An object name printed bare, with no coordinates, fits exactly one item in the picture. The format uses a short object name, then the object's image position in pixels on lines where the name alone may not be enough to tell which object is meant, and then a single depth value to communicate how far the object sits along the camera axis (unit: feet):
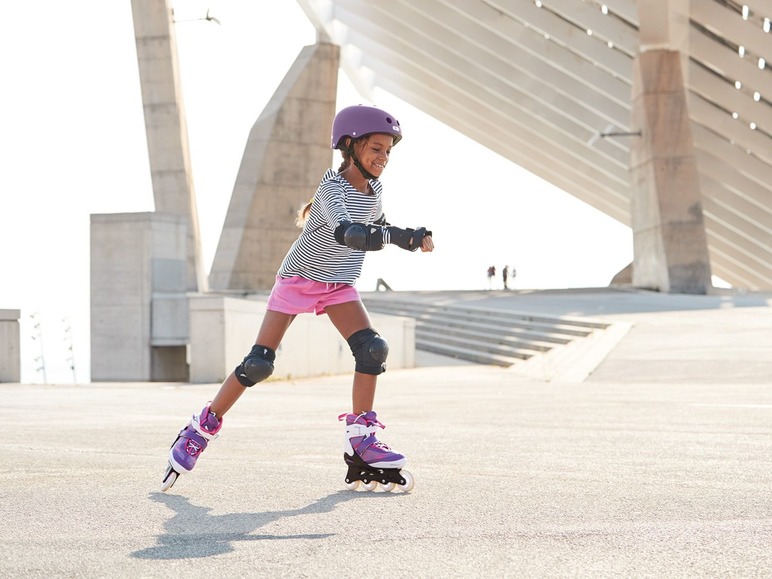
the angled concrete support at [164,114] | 119.24
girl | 13.97
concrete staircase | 69.72
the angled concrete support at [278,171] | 137.18
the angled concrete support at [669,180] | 110.73
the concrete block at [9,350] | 47.75
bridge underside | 119.14
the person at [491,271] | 184.85
